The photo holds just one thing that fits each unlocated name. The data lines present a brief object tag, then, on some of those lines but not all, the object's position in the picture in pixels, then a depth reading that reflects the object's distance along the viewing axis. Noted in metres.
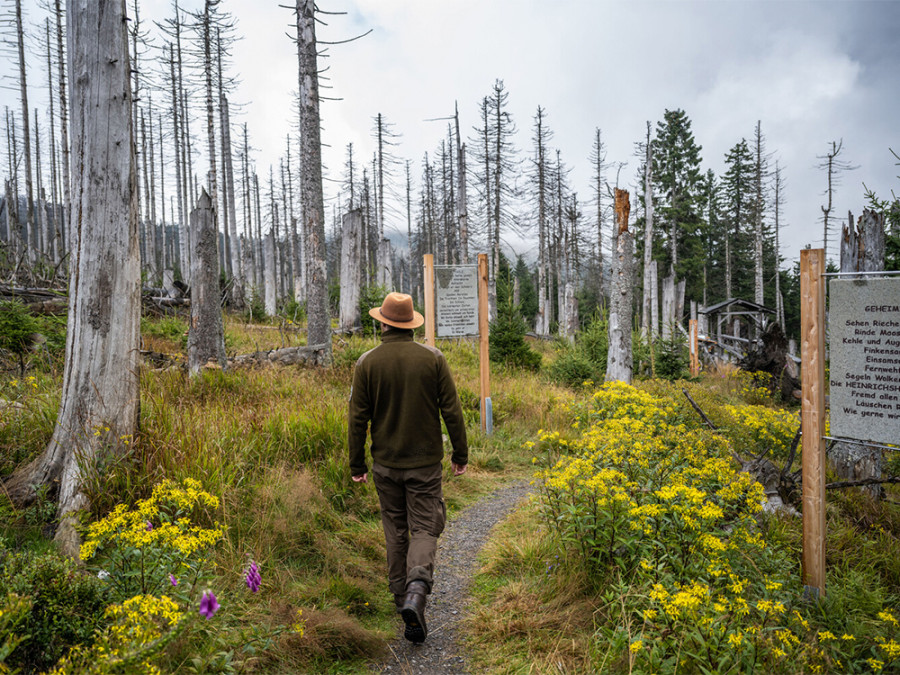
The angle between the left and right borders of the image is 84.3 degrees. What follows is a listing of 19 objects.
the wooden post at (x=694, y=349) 15.12
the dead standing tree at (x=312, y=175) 11.41
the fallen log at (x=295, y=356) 10.20
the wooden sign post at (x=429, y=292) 7.65
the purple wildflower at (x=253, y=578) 2.74
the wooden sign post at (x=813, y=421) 3.27
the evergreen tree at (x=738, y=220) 36.03
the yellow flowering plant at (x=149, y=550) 2.52
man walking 3.54
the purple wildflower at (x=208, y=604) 2.22
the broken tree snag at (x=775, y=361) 12.16
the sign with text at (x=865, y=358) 3.11
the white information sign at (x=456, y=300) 8.09
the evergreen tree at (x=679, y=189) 31.67
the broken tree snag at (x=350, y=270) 16.39
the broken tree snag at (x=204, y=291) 8.31
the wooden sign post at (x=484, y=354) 8.10
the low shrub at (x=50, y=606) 2.11
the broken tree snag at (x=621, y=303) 10.44
